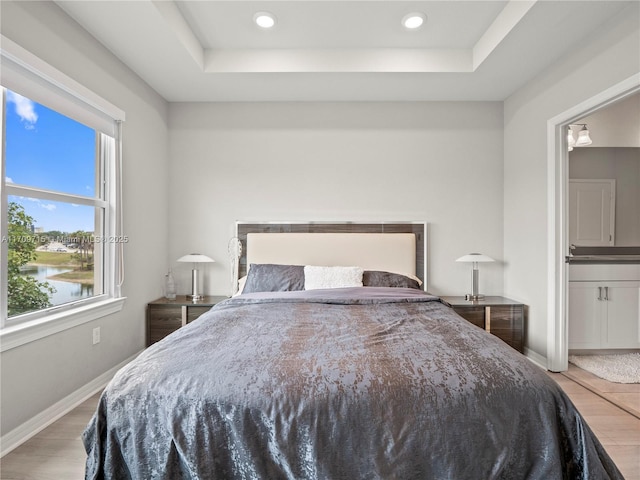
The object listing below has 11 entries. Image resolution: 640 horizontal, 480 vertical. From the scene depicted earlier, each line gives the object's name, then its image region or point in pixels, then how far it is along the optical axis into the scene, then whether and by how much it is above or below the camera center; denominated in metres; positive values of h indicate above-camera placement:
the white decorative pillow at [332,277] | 3.05 -0.32
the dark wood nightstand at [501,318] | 3.26 -0.71
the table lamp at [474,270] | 3.35 -0.28
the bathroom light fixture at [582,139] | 3.55 +1.05
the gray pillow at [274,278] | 3.07 -0.33
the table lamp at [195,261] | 3.39 -0.20
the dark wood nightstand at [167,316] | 3.27 -0.70
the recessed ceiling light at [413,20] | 2.58 +1.65
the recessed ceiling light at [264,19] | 2.57 +1.64
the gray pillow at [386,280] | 3.14 -0.35
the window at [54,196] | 1.98 +0.30
